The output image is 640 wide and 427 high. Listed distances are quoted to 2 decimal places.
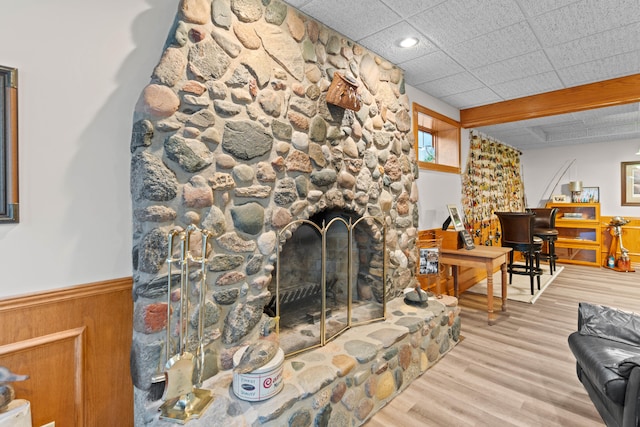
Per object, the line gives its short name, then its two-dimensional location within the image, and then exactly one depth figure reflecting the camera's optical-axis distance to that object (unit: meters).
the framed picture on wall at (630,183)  5.71
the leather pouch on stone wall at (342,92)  2.05
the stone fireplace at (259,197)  1.37
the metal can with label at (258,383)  1.36
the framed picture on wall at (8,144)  1.12
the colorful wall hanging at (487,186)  4.48
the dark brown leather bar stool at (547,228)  4.91
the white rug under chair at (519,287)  3.98
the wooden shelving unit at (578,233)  5.72
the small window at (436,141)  3.47
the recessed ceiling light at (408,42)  2.29
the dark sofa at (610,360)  1.25
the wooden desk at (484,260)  3.17
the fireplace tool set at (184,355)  1.27
